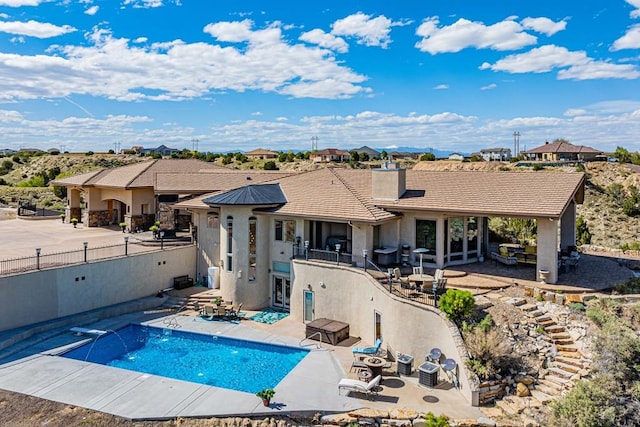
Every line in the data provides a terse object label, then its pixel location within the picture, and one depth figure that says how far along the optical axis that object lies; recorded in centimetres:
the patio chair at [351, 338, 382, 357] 1764
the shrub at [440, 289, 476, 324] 1617
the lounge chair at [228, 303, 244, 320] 2281
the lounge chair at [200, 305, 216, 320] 2283
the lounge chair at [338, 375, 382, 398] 1478
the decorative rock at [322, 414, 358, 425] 1350
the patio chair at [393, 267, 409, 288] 1902
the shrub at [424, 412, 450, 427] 1252
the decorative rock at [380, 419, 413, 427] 1336
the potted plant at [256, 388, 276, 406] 1409
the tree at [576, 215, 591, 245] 3250
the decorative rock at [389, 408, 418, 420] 1349
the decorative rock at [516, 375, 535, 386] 1464
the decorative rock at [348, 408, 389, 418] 1360
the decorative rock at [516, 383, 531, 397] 1426
